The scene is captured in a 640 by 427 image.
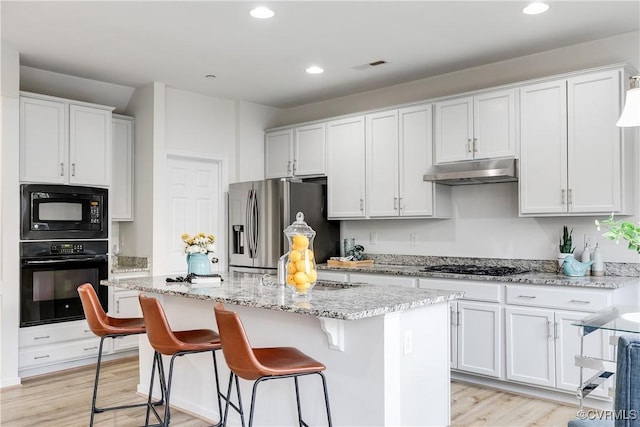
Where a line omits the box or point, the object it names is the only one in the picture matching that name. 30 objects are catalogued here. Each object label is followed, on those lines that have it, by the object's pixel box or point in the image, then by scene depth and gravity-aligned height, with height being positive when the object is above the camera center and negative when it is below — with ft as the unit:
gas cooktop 13.25 -1.32
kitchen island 7.88 -2.07
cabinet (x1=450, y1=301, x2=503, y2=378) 12.85 -2.97
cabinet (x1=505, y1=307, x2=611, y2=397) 11.54 -2.90
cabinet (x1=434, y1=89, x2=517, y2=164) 13.62 +2.53
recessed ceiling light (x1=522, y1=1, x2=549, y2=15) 10.83 +4.46
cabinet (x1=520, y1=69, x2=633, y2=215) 12.00 +1.73
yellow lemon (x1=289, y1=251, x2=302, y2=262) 8.93 -0.60
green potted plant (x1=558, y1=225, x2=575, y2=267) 13.21 -0.69
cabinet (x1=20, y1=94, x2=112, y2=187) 14.52 +2.34
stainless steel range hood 13.41 +1.27
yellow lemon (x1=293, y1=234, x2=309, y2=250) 8.96 -0.37
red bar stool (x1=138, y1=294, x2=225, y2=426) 8.84 -2.03
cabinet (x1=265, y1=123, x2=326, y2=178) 17.99 +2.47
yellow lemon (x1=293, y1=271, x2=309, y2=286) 8.78 -0.96
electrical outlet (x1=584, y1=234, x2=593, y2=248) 13.17 -0.51
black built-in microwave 14.29 +0.27
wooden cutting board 16.35 -1.35
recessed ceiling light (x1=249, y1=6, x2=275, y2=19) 11.12 +4.50
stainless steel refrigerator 16.96 +0.02
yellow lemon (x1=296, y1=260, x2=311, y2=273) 8.89 -0.77
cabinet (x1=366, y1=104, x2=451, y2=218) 15.25 +1.65
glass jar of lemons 8.84 -0.80
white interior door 17.72 +0.63
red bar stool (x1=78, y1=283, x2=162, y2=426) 10.21 -2.01
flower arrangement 11.80 -0.53
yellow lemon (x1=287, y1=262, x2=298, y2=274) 8.93 -0.81
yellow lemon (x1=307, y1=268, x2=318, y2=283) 8.95 -0.95
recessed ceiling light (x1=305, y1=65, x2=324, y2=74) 15.28 +4.47
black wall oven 14.20 -1.56
